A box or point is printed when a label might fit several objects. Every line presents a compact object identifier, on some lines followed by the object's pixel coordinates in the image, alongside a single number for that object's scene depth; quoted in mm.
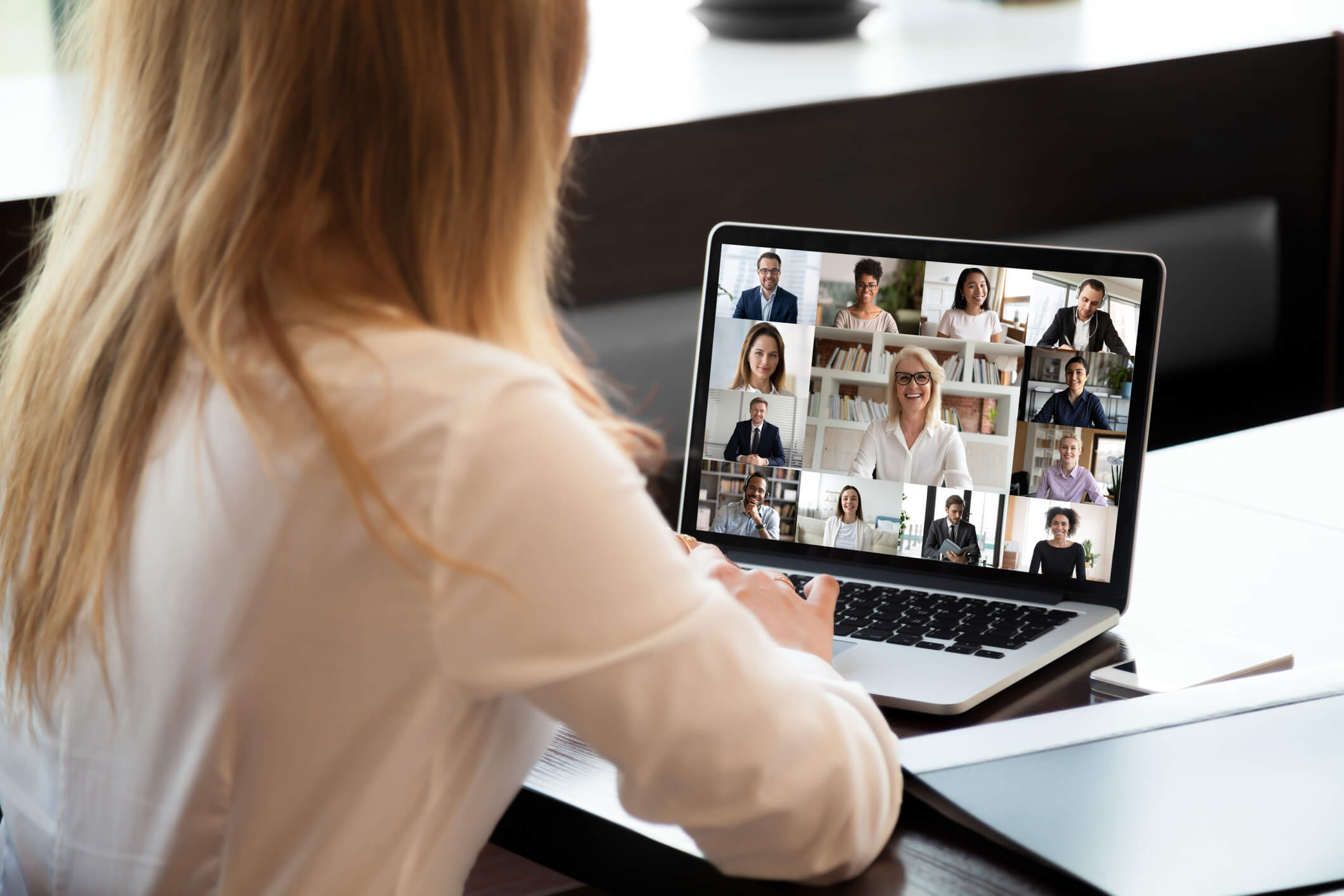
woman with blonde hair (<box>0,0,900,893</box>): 1797
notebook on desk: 1862
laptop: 2157
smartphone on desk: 2051
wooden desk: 1898
